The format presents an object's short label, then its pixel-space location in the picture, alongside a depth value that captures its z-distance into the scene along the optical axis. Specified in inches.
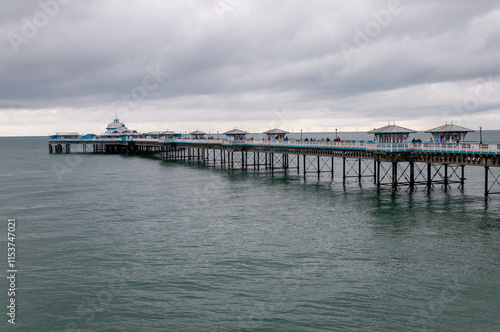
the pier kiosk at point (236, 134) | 3929.6
